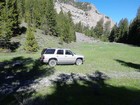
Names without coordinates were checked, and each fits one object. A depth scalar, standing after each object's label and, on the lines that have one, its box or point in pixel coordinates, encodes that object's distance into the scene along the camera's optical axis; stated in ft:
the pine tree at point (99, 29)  255.48
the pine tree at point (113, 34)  213.42
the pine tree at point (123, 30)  189.74
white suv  41.44
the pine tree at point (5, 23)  67.32
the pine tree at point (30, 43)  74.13
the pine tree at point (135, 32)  159.33
